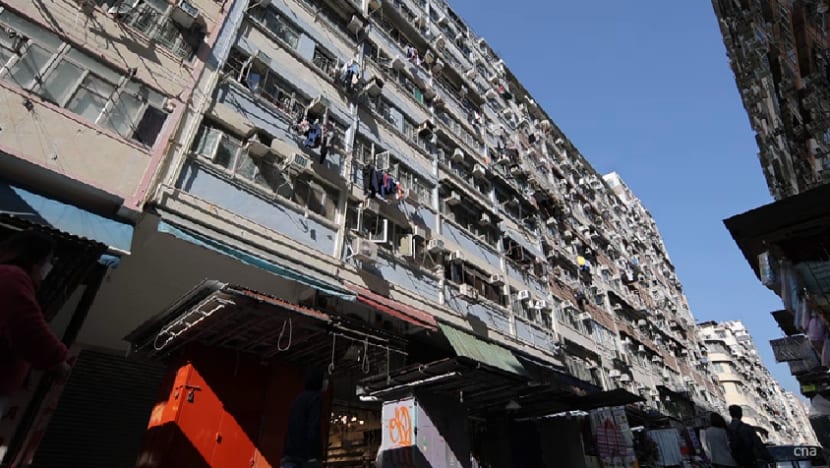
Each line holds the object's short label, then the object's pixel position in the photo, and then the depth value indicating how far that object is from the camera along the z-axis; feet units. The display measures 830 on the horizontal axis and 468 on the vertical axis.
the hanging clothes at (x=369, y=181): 43.59
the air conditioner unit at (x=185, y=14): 33.19
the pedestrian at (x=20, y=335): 8.41
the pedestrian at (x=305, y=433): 16.89
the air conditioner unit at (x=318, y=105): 43.52
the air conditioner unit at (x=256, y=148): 35.17
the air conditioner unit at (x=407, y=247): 46.16
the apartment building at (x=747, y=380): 167.94
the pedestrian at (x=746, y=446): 22.70
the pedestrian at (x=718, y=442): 23.85
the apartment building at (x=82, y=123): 21.22
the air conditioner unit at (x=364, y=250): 39.75
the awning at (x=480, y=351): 39.14
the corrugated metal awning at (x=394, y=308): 35.35
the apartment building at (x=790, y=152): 23.16
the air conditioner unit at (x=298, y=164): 37.22
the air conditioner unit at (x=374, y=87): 51.98
